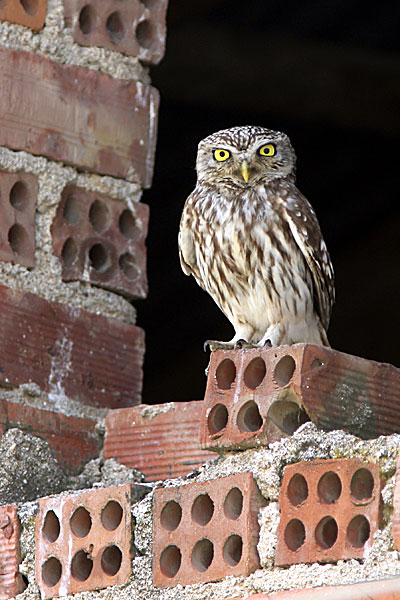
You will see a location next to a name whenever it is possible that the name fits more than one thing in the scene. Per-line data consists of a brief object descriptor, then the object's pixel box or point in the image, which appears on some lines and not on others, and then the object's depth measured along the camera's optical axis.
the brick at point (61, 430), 6.52
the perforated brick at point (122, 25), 7.20
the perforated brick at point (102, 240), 7.05
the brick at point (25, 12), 6.91
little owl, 7.88
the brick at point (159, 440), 6.36
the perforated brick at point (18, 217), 6.74
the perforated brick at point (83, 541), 5.31
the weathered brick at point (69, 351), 6.65
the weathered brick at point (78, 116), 6.88
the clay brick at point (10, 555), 5.58
